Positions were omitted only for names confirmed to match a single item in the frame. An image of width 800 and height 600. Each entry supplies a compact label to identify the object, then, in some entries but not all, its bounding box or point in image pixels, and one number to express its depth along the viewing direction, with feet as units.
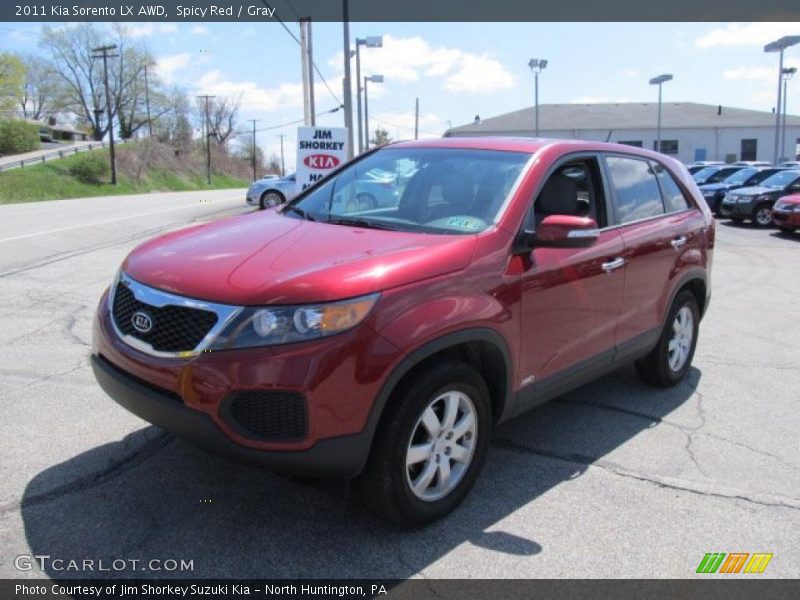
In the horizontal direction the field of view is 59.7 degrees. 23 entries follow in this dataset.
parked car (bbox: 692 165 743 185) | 86.17
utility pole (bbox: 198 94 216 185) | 249.55
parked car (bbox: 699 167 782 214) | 73.41
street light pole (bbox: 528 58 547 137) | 136.36
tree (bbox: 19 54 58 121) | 286.48
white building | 197.98
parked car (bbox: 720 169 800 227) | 64.08
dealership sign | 41.42
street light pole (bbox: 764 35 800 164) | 122.52
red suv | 9.07
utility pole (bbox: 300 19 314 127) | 70.18
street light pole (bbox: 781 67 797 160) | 146.72
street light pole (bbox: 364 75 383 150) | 110.32
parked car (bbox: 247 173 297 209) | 71.41
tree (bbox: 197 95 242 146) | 336.90
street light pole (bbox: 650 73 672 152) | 145.83
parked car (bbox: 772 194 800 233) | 54.60
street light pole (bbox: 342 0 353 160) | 59.87
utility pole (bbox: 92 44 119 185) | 168.25
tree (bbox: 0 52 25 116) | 217.15
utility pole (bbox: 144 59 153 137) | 281.33
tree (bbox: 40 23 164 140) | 271.49
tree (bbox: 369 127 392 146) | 292.61
